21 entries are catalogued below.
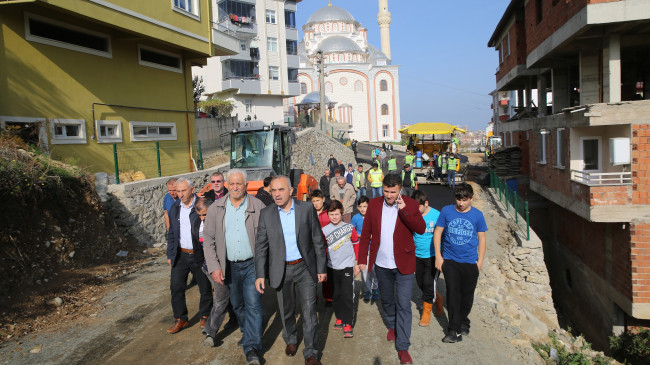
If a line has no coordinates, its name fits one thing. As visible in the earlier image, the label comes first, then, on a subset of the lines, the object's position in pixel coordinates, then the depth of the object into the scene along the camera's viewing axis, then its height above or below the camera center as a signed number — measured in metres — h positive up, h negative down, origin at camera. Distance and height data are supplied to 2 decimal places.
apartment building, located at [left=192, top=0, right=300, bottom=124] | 37.56 +8.20
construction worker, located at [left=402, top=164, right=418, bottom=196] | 14.40 -0.85
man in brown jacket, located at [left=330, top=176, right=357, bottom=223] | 9.39 -0.88
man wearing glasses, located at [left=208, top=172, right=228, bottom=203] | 7.05 -0.43
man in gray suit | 4.75 -1.03
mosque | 65.19 +10.56
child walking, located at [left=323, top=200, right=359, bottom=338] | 5.70 -1.42
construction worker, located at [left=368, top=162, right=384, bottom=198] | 14.04 -0.81
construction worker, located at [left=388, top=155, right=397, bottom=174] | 21.45 -0.66
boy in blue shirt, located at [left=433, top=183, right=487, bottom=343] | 5.37 -1.23
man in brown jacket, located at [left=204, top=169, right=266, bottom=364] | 4.97 -0.94
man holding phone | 4.90 -1.04
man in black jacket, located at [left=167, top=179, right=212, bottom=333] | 5.70 -1.19
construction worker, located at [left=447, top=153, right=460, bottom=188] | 20.22 -0.88
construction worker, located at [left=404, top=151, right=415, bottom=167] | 20.37 -0.37
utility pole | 30.00 +5.69
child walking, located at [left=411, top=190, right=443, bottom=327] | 5.84 -1.43
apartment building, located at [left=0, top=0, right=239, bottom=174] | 10.63 +2.55
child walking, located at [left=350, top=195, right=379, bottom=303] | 6.68 -1.88
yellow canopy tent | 23.16 +1.08
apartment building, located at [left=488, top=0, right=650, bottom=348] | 9.59 -0.41
